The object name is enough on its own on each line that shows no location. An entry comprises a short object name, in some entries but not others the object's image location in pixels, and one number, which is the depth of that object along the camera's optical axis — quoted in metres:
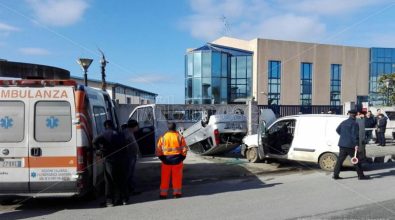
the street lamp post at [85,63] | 17.42
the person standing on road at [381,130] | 19.23
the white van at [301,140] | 11.91
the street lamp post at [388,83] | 34.47
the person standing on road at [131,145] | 8.38
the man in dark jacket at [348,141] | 10.50
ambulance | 7.44
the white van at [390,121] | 21.67
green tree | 34.75
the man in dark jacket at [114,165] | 7.93
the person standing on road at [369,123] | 20.19
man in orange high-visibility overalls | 8.88
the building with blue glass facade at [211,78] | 43.94
